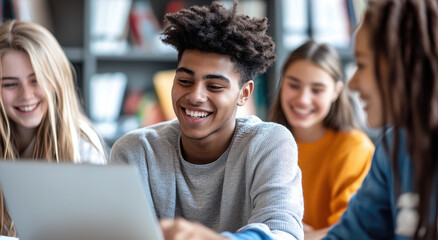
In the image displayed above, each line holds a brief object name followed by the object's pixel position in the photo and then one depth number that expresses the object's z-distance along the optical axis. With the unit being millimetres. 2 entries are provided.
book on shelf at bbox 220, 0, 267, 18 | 2957
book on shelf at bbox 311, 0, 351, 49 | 2924
